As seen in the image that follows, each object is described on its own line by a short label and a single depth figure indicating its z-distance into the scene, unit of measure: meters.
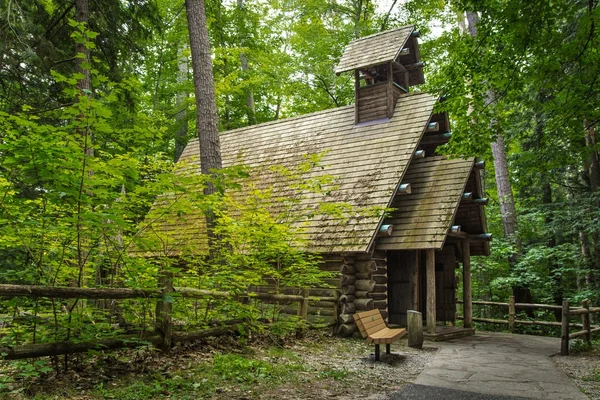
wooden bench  7.70
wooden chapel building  11.61
